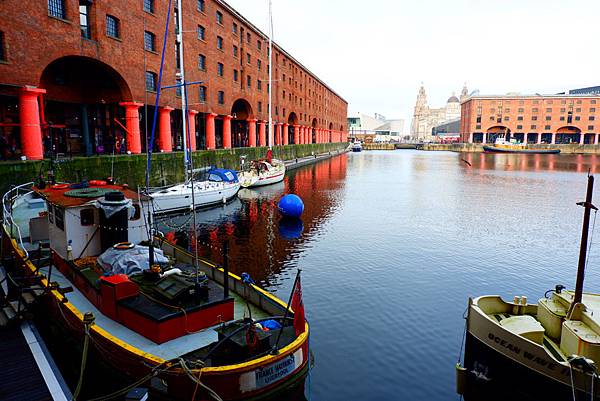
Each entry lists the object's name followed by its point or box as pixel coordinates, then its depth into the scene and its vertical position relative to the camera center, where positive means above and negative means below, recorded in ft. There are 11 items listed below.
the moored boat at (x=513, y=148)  431.84 -4.86
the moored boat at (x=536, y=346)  29.58 -16.72
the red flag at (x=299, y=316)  31.83 -14.65
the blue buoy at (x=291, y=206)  100.32 -16.36
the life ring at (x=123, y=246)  41.28 -11.08
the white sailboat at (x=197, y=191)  99.40 -13.45
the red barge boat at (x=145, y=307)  29.35 -15.38
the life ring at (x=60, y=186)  53.54 -6.12
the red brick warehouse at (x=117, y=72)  86.69 +21.69
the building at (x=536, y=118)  449.89 +31.21
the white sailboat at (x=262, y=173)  153.79 -12.48
